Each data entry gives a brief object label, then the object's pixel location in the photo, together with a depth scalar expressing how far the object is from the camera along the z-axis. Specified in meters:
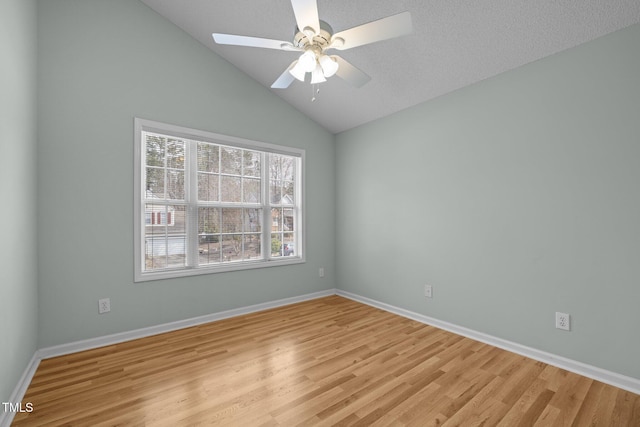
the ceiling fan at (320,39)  1.71
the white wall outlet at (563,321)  2.31
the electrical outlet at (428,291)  3.26
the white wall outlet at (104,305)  2.70
